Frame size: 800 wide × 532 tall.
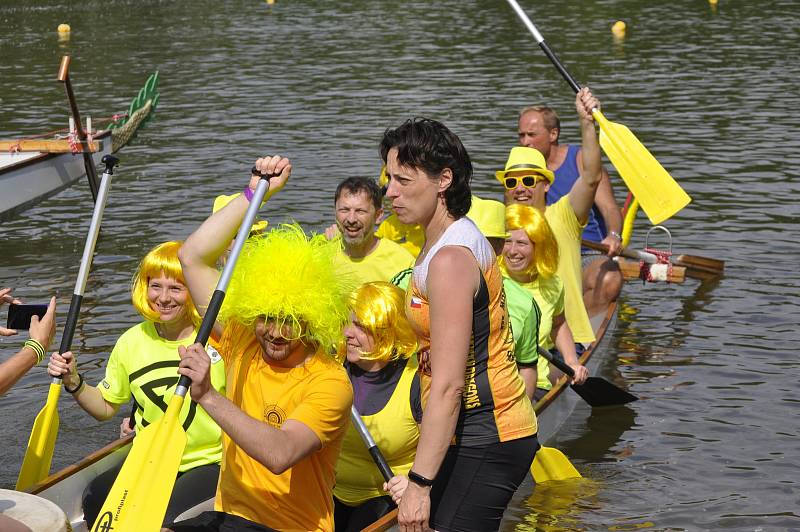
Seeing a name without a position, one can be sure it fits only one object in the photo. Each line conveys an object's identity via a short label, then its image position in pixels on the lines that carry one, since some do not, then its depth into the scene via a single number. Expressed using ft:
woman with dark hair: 28.50
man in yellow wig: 29.78
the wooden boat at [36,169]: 95.55
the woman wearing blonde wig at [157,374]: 38.86
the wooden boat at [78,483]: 37.47
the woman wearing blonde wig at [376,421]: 36.78
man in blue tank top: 66.28
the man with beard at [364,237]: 48.44
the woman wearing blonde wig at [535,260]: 49.42
